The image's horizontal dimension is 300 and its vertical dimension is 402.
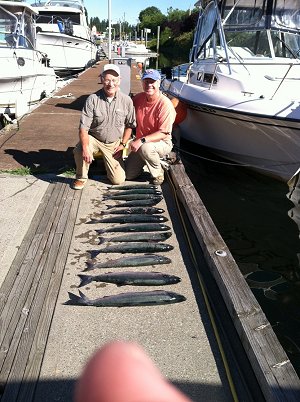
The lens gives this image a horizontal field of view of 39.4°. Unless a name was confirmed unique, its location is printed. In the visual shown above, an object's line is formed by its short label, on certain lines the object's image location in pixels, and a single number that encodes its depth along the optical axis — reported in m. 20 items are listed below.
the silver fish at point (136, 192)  5.08
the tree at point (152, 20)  89.18
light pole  10.99
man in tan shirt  4.89
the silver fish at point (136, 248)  3.78
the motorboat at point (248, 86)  6.12
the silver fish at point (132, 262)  3.53
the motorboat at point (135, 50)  38.12
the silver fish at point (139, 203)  4.77
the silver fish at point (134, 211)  4.57
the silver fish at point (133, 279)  3.26
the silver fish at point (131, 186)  5.25
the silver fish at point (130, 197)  4.94
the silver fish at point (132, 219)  4.38
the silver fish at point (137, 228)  4.18
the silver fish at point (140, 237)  3.99
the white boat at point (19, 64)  10.92
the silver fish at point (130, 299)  3.01
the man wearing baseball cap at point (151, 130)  5.21
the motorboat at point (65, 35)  20.09
